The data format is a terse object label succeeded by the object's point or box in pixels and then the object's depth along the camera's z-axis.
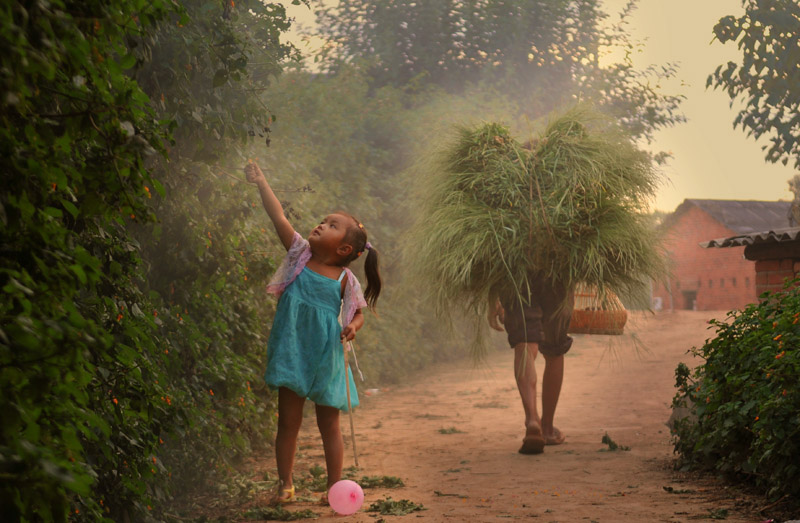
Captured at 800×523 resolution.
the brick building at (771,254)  8.68
